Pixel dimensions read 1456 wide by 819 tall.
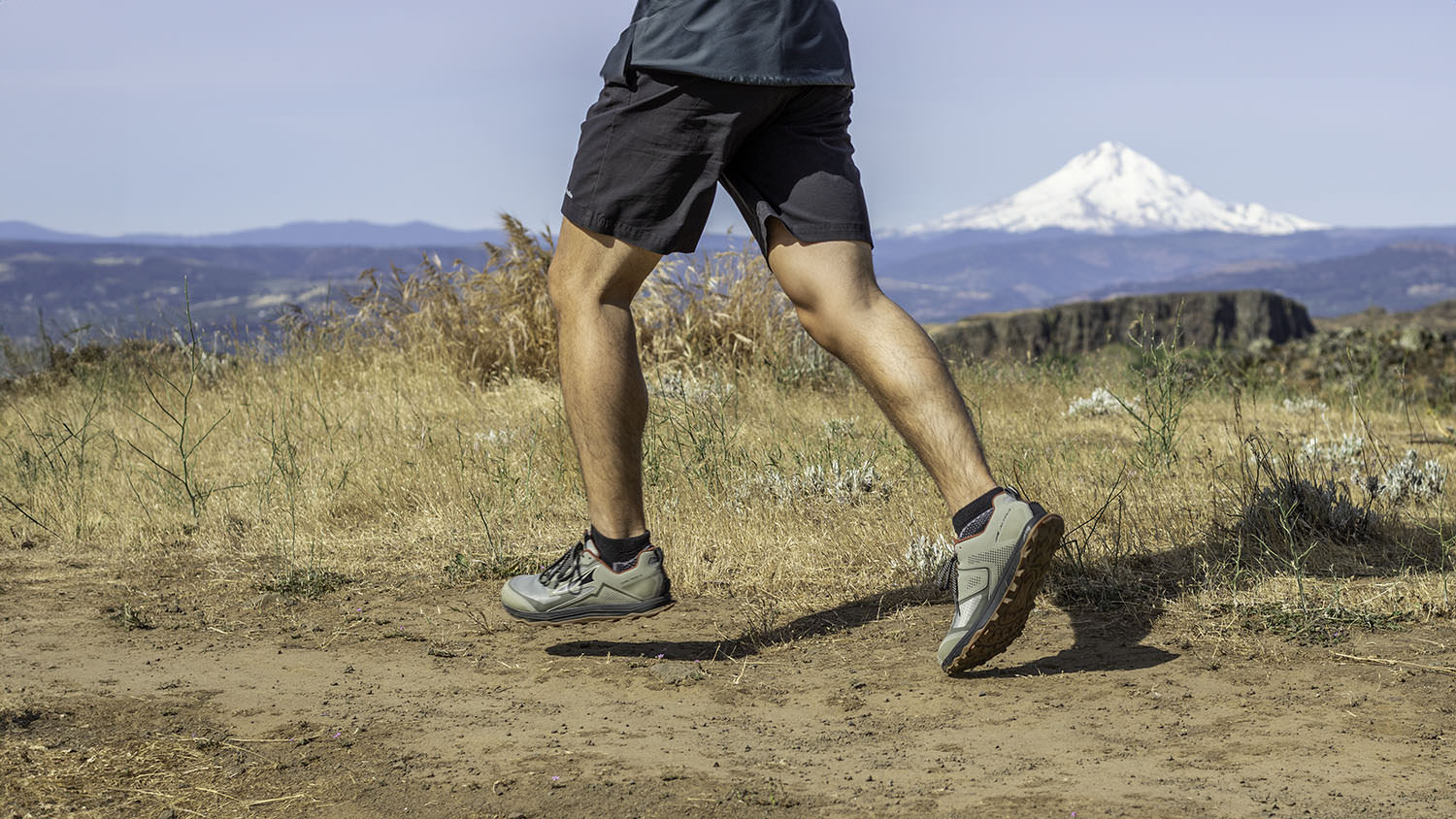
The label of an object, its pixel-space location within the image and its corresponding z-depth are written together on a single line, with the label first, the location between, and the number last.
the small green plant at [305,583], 3.54
